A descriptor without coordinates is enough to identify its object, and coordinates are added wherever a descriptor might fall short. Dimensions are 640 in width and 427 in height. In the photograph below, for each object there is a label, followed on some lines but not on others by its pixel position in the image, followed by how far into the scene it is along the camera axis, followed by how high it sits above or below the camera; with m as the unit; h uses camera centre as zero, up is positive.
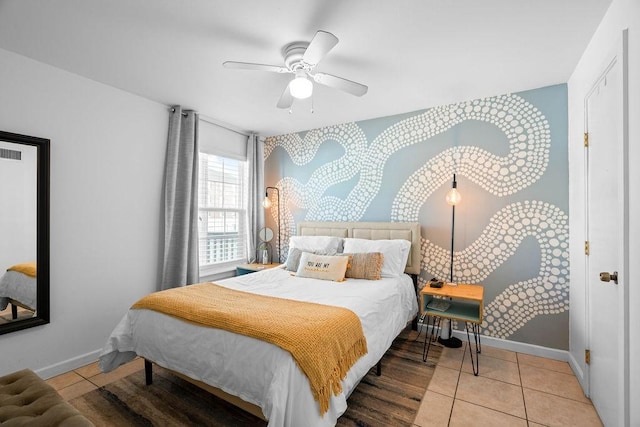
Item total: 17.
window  3.93 +0.02
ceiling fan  1.84 +1.01
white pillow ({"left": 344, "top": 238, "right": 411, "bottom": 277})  3.09 -0.39
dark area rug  1.91 -1.33
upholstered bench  1.21 -0.85
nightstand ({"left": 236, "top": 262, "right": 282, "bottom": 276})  3.92 -0.72
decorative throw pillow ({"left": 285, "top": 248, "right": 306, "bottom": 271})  3.35 -0.52
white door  1.48 -0.16
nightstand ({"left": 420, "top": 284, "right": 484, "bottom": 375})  2.61 -0.90
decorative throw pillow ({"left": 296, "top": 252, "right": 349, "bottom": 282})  2.92 -0.54
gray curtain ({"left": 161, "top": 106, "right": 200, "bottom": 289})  3.32 +0.13
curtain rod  3.71 +1.20
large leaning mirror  2.28 -0.15
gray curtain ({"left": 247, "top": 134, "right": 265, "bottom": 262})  4.42 +0.29
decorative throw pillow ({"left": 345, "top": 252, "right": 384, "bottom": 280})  2.94 -0.52
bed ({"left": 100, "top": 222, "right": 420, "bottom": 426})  1.50 -0.85
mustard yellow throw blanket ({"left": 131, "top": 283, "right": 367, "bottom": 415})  1.55 -0.65
